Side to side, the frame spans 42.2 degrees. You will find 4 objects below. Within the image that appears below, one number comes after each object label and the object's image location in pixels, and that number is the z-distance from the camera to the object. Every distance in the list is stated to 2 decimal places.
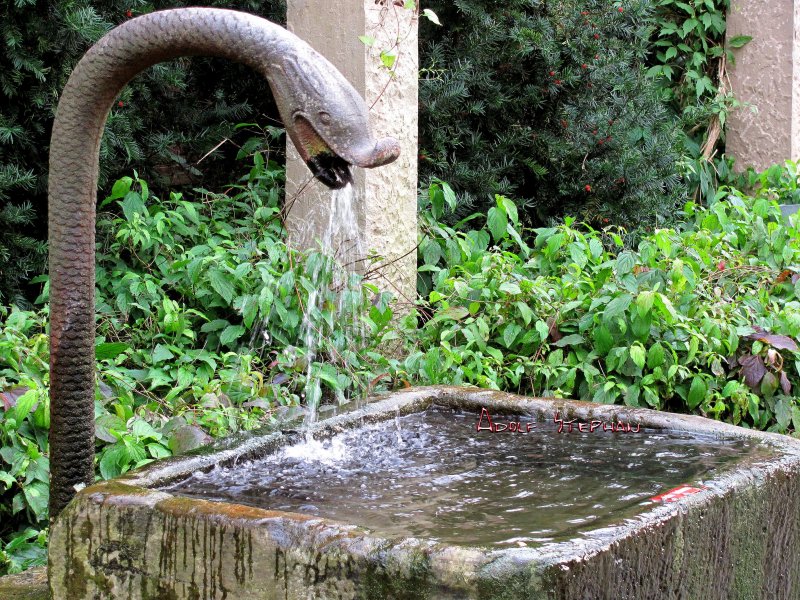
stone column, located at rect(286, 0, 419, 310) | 4.44
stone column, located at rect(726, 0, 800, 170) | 7.74
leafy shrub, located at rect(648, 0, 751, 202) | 7.70
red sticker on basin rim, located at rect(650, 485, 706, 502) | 1.84
